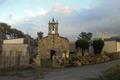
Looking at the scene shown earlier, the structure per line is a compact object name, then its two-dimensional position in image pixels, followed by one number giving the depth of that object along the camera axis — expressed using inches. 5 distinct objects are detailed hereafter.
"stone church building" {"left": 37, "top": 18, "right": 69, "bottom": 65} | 778.6
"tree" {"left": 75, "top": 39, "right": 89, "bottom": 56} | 831.2
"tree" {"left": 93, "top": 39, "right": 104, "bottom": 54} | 834.7
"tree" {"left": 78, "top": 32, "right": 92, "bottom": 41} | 1182.5
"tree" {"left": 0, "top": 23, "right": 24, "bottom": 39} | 1250.5
